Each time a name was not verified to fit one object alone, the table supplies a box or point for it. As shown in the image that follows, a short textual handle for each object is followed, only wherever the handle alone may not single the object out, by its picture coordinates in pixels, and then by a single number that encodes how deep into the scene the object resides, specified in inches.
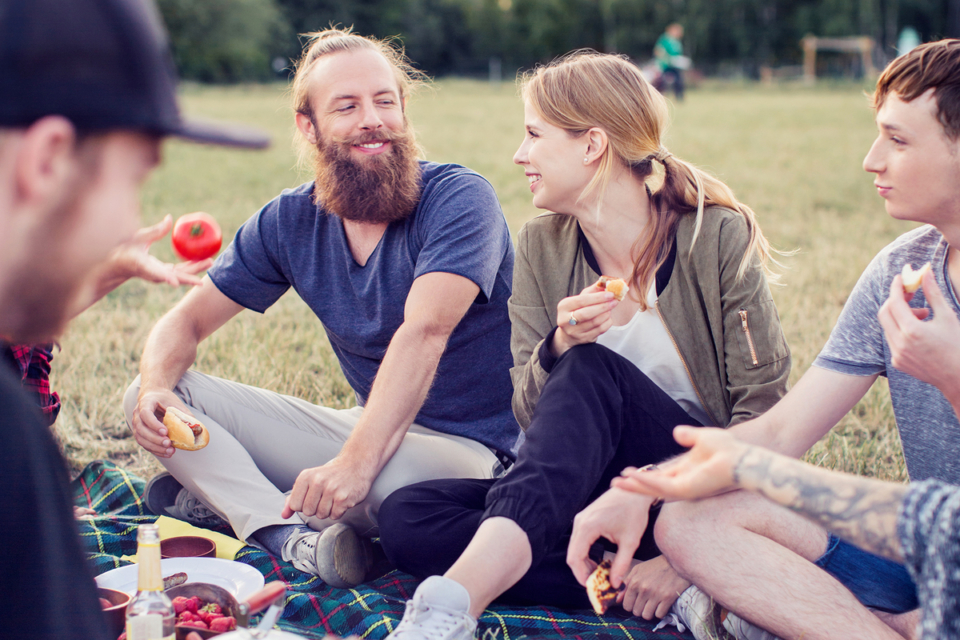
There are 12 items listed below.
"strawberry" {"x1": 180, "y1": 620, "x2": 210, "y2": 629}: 81.9
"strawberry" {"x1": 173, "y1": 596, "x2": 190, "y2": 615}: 85.8
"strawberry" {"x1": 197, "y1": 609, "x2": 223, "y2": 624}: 84.3
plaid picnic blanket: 97.5
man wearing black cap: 40.0
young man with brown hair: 85.4
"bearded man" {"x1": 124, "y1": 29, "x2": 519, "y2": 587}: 113.0
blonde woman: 90.3
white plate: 96.0
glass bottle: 69.2
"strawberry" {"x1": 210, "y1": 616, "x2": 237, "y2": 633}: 82.7
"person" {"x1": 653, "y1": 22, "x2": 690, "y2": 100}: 1101.1
